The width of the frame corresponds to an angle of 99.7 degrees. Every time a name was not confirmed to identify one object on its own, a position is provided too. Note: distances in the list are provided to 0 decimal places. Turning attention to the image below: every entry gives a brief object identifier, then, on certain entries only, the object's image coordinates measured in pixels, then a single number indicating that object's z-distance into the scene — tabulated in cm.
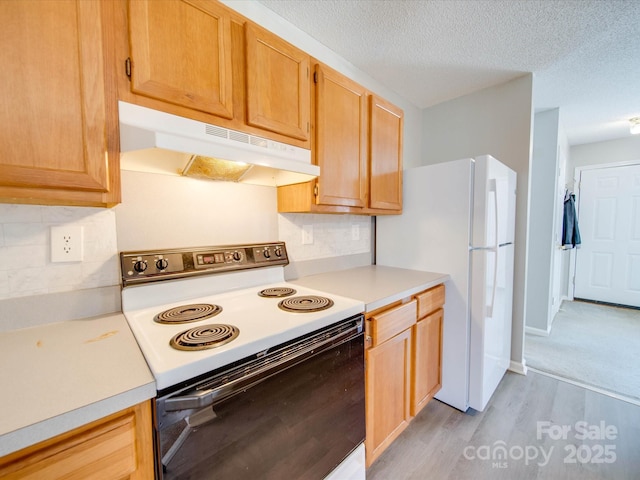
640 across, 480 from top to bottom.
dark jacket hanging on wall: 371
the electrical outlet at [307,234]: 173
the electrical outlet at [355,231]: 206
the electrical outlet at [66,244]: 95
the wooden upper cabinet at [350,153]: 141
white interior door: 371
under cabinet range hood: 83
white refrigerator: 167
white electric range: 67
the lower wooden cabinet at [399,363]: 124
